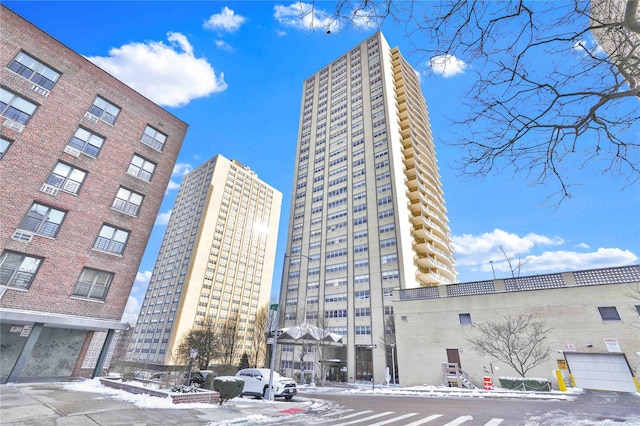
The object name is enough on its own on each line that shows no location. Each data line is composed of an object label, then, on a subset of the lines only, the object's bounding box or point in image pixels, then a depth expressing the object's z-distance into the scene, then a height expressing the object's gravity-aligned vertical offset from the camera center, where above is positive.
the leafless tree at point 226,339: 67.75 +3.15
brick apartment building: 14.27 +7.55
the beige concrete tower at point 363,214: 47.53 +27.17
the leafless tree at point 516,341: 22.44 +1.87
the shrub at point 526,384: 19.62 -1.08
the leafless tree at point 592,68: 4.00 +4.19
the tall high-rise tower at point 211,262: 87.62 +29.35
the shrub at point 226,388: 11.38 -1.28
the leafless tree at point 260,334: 55.31 +3.57
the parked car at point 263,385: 16.16 -1.57
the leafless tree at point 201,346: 60.29 +1.00
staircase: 23.98 -1.03
